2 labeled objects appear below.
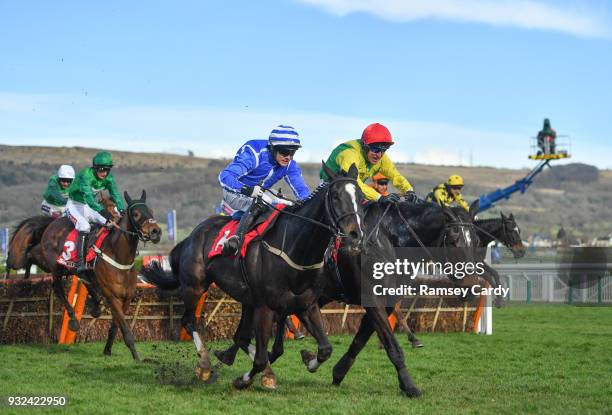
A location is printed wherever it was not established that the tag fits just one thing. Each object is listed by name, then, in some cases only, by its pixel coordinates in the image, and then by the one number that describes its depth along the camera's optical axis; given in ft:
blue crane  190.70
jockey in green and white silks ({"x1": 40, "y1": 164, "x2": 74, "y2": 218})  49.73
